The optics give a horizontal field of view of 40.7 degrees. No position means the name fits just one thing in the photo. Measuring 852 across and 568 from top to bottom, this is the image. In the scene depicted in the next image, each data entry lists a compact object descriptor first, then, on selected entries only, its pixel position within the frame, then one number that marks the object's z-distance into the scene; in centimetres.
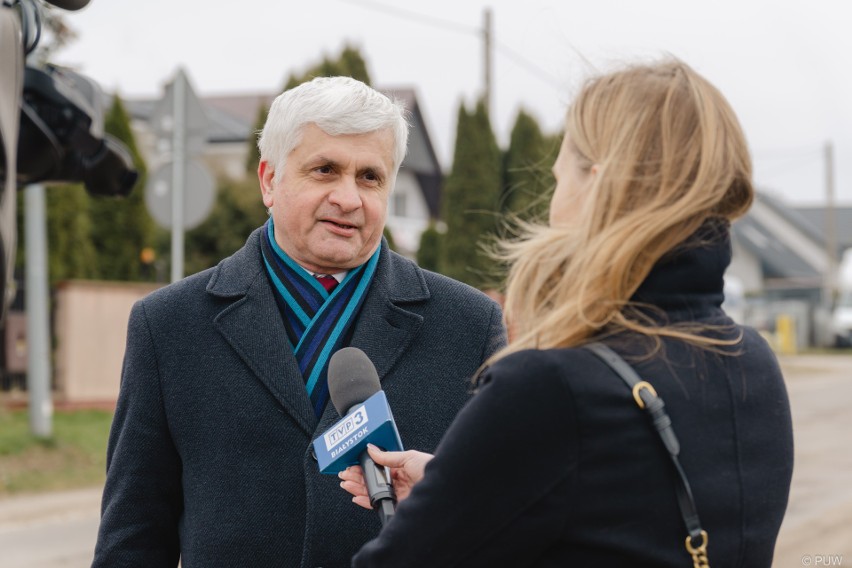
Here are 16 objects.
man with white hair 255
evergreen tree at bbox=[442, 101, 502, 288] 2188
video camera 282
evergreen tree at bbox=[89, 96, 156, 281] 1694
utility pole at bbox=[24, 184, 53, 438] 1084
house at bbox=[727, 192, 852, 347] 4866
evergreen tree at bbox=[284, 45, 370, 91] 1844
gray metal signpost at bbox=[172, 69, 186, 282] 872
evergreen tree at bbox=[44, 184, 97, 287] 1481
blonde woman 164
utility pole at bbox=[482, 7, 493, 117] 2259
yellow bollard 3659
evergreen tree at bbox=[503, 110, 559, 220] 2239
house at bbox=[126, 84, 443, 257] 3102
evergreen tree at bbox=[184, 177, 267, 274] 2027
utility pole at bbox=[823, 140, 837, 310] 4806
